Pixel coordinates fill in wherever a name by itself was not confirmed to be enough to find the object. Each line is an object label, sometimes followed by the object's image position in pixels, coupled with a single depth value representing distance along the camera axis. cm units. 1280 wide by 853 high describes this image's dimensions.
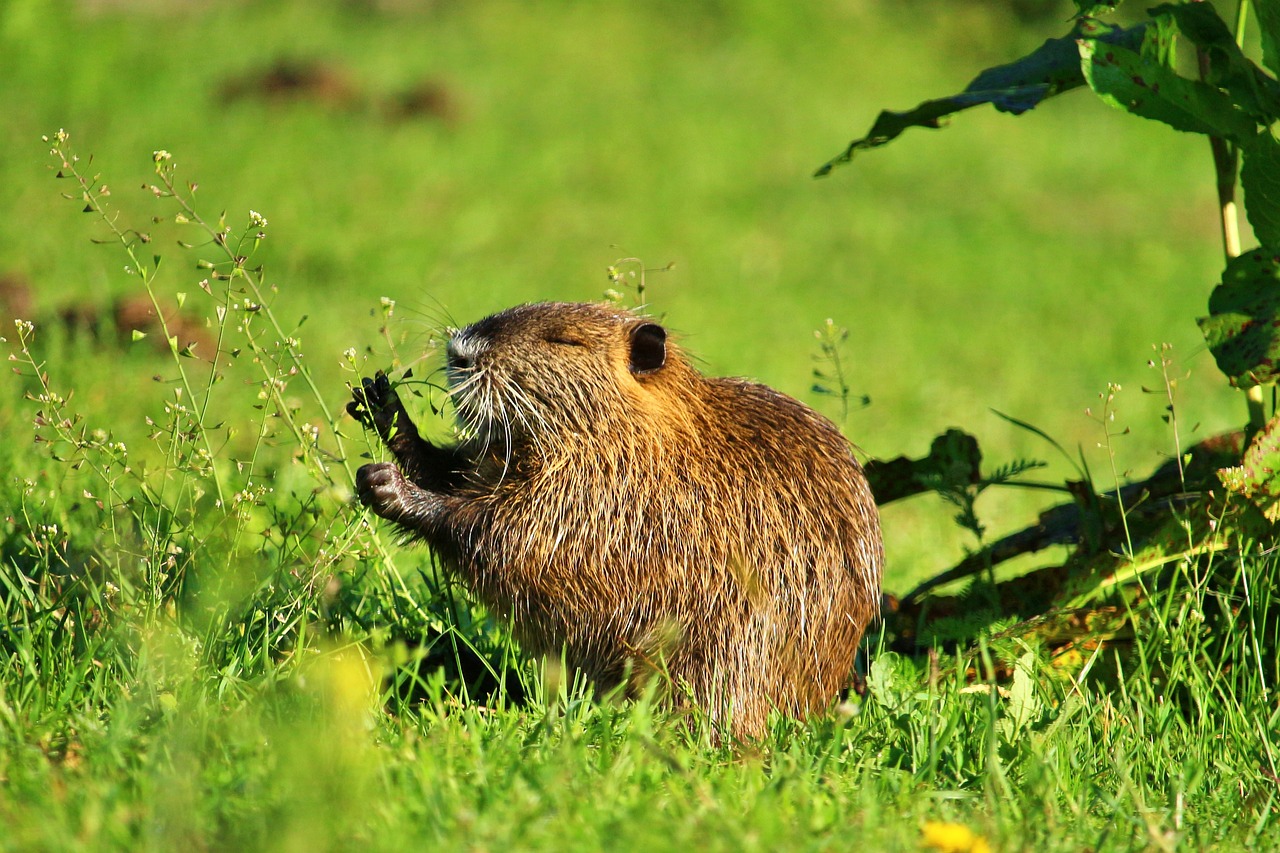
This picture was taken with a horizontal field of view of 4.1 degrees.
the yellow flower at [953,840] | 894
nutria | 914
